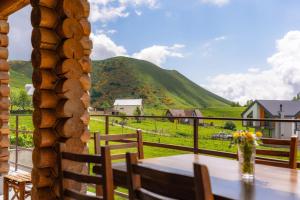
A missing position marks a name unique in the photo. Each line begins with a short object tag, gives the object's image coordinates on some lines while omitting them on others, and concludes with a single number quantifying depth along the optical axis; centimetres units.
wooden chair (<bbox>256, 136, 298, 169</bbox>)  241
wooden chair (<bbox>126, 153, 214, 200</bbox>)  109
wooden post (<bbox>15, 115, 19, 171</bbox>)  534
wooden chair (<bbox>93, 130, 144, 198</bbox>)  269
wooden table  156
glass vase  191
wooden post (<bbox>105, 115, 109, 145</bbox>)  467
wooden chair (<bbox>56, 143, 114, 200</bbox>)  167
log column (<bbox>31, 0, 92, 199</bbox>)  275
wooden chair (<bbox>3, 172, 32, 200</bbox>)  339
